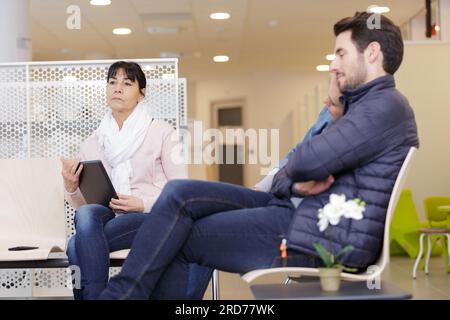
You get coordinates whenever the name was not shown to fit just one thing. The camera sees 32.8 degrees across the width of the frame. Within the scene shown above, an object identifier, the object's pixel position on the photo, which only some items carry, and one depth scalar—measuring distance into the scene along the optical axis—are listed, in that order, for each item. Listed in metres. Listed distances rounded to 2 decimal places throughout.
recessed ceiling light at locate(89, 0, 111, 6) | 7.31
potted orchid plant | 2.04
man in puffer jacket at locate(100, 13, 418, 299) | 2.14
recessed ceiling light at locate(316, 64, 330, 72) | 11.88
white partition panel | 3.92
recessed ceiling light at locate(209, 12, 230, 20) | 8.02
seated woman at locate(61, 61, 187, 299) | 2.73
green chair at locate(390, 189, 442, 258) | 7.32
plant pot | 2.03
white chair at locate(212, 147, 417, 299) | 2.17
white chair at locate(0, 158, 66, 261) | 3.59
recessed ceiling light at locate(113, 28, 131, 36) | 8.72
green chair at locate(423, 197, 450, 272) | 7.00
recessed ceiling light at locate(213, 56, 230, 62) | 11.14
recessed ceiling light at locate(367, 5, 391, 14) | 7.77
